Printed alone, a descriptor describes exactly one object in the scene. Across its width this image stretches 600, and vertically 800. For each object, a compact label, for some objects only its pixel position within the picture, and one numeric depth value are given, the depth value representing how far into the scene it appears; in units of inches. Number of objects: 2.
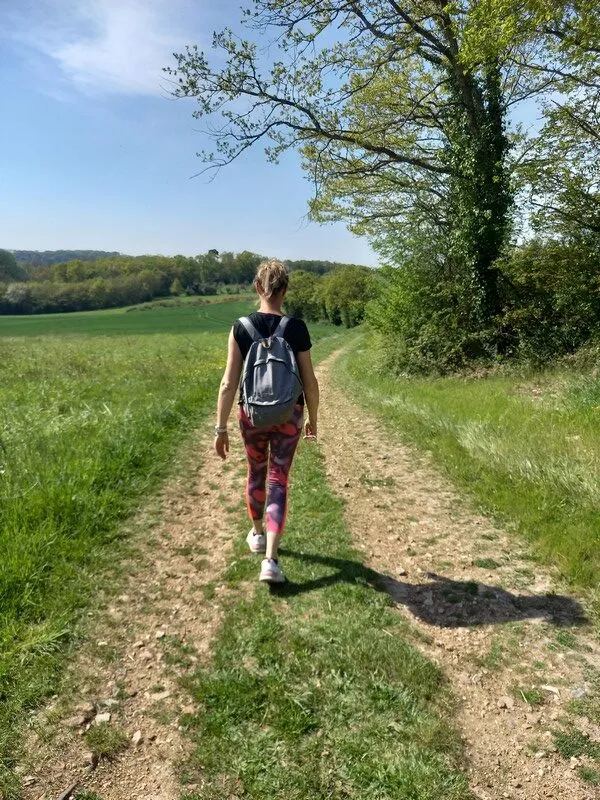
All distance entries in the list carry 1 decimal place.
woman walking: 146.3
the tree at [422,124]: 475.5
